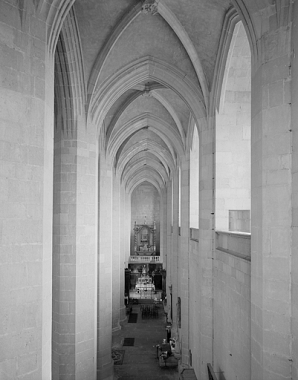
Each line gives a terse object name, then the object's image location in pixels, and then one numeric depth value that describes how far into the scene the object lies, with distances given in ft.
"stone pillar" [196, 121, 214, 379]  29.96
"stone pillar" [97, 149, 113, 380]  42.47
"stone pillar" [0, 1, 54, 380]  15.84
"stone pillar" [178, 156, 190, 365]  44.21
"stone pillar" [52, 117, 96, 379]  30.01
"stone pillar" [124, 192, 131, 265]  100.50
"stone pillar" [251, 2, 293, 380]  15.58
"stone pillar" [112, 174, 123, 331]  62.54
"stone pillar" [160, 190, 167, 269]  95.50
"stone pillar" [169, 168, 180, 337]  54.39
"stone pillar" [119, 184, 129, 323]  71.67
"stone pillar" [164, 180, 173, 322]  71.27
